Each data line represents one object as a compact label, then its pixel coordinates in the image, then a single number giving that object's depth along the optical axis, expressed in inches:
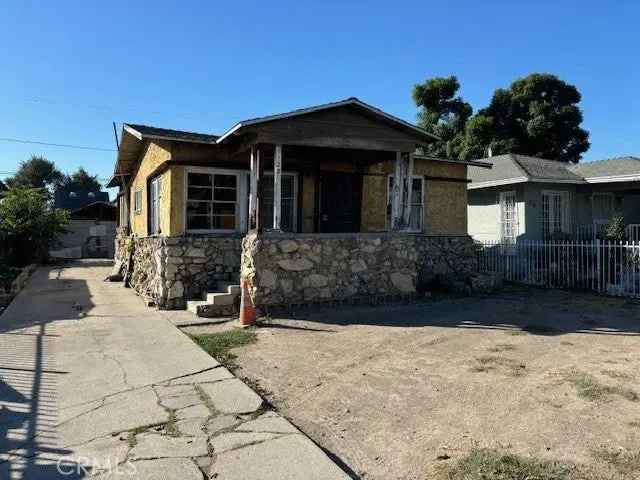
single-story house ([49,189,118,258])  1115.3
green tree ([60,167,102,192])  2261.3
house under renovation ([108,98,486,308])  381.7
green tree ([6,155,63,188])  2112.0
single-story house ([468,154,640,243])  641.0
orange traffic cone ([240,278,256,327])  342.6
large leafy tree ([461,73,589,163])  1156.5
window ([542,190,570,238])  663.1
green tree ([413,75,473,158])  1144.8
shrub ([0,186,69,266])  816.9
